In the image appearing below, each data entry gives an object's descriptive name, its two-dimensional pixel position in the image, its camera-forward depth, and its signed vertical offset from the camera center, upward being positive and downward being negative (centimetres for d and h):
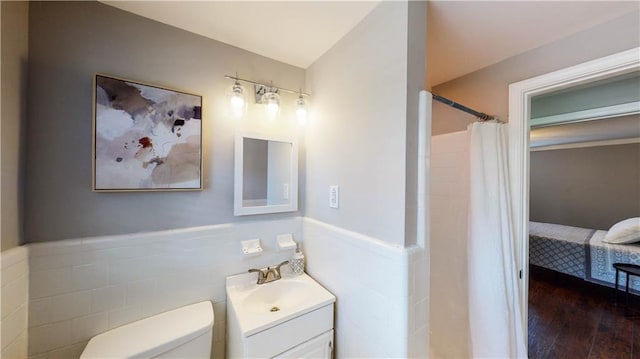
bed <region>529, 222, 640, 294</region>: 264 -96
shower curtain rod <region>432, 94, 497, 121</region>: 111 +42
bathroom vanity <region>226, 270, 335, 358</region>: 103 -74
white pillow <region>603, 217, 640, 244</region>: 273 -66
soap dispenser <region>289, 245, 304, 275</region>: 152 -59
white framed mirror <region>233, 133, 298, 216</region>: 138 +3
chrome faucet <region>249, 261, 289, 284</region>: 139 -62
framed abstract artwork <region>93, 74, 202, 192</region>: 103 +22
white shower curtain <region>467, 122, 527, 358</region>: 130 -46
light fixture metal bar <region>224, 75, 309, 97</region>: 134 +64
